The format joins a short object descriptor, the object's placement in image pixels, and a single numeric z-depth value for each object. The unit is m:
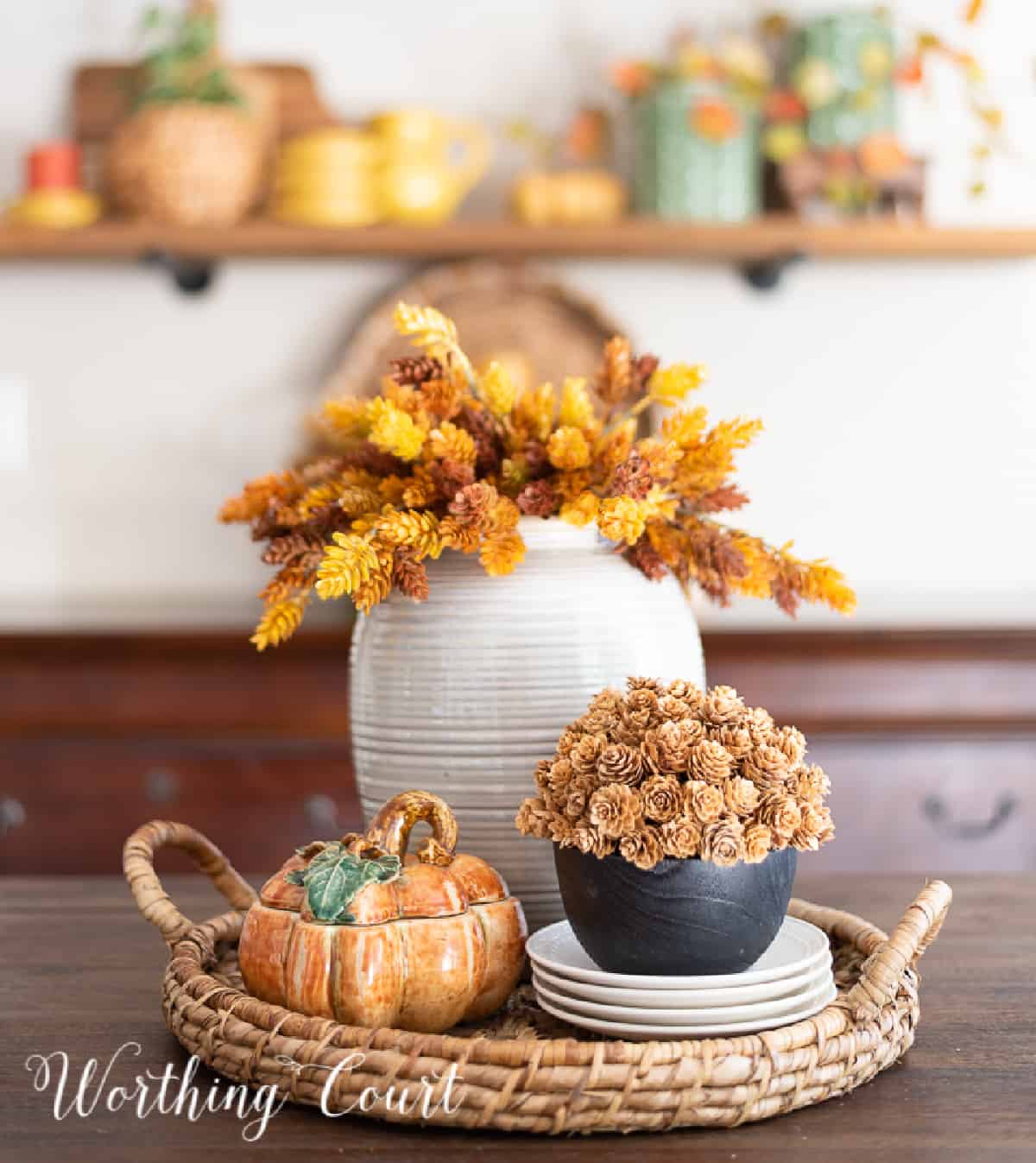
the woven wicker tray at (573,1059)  0.67
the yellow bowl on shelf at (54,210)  2.54
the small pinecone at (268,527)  0.98
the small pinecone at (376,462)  0.95
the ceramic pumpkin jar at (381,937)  0.74
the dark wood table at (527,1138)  0.65
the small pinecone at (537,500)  0.90
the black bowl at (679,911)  0.73
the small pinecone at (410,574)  0.89
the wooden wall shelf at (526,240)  2.50
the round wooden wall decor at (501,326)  2.66
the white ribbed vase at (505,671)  0.93
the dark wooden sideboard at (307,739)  2.18
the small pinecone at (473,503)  0.87
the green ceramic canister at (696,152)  2.51
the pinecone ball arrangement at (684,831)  0.72
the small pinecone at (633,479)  0.88
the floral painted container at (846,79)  2.58
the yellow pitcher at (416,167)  2.53
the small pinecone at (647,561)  0.96
